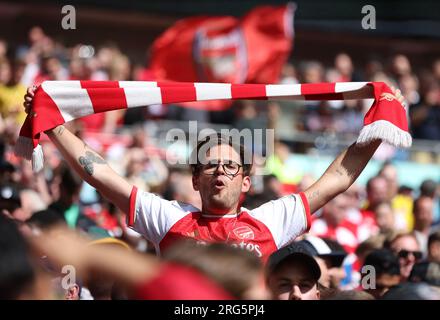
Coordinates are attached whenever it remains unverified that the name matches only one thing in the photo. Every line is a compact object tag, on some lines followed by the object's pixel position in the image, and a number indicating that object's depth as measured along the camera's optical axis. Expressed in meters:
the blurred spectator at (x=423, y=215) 8.41
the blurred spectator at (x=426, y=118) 12.43
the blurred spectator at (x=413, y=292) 4.34
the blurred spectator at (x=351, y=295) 4.50
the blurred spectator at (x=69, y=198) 6.79
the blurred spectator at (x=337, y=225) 8.20
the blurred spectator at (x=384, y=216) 8.32
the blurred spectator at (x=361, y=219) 8.49
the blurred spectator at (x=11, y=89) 9.02
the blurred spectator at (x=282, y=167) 10.18
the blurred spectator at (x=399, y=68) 13.28
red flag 11.64
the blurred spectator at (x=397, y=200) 9.27
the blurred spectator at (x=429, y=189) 8.93
